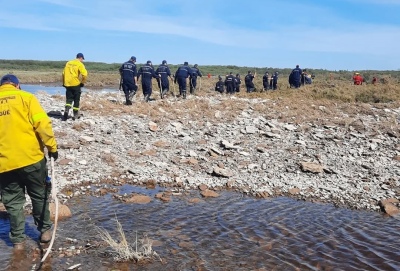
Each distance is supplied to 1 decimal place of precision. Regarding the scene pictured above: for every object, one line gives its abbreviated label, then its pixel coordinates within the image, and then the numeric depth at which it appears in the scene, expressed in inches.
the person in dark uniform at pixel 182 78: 772.6
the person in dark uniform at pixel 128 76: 588.4
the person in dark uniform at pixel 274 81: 1168.8
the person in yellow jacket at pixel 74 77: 442.9
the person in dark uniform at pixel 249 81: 1067.3
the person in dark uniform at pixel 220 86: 1093.3
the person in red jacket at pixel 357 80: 1024.9
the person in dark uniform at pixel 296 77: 989.8
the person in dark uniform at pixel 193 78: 869.2
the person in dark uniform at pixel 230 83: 1048.8
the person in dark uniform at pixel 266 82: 1149.5
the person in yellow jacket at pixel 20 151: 187.5
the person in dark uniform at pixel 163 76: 716.7
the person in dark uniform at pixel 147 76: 652.1
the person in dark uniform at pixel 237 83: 1067.9
